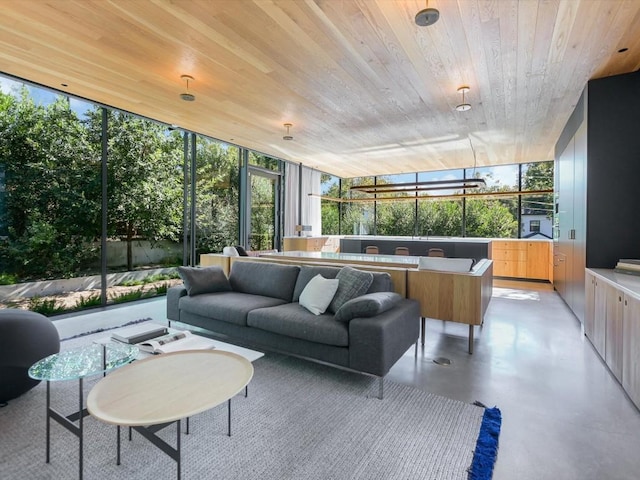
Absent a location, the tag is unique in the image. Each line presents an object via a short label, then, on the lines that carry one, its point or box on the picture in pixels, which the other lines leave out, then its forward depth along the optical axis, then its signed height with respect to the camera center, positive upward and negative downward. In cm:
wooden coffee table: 146 -79
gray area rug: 173 -122
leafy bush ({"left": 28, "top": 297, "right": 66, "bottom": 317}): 430 -96
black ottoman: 226 -81
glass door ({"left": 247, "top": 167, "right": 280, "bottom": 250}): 752 +62
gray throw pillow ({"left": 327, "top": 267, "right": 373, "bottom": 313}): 305 -48
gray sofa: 257 -72
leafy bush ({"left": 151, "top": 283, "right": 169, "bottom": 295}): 586 -96
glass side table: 178 -78
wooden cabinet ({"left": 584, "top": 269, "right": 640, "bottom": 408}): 234 -72
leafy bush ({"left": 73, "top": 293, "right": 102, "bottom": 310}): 475 -99
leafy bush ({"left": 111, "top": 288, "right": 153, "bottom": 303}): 522 -101
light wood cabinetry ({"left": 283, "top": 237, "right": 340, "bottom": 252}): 822 -22
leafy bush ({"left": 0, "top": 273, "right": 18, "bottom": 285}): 403 -55
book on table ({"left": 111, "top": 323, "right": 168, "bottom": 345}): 259 -81
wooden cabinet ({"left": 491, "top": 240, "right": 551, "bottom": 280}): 777 -53
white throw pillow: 307 -56
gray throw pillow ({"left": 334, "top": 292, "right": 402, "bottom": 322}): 260 -57
